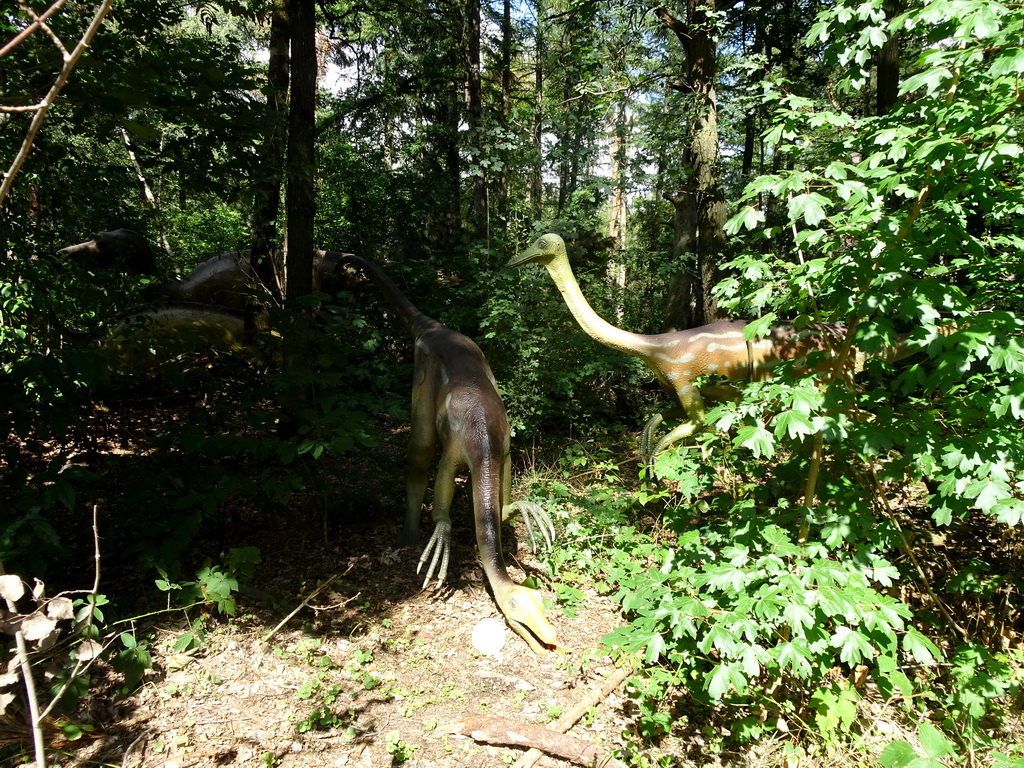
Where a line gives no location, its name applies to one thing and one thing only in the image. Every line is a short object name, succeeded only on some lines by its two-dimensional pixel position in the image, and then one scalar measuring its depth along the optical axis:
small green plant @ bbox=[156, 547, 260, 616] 3.24
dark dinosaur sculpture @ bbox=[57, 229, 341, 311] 6.48
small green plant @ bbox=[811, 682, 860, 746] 2.85
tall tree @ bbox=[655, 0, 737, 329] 6.27
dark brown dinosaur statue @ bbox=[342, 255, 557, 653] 3.52
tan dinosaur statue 4.68
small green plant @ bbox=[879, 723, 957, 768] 2.13
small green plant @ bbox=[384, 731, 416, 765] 2.72
